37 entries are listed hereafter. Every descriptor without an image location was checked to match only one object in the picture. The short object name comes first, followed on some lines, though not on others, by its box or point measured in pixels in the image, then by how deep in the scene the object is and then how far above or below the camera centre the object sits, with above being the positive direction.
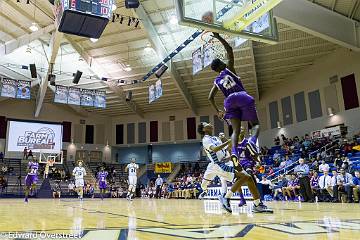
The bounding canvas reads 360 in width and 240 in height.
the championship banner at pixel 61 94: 19.73 +5.36
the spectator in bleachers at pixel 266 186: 13.39 -0.23
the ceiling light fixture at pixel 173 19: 16.15 +7.91
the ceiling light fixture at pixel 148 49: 19.83 +7.89
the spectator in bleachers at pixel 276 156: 19.01 +1.37
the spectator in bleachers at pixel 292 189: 12.62 -0.34
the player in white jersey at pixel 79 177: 15.46 +0.43
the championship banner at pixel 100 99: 20.89 +5.31
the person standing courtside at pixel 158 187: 23.25 -0.21
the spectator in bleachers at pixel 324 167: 11.76 +0.40
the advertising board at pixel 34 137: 26.09 +3.97
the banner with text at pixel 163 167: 30.43 +1.47
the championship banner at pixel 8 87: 18.95 +5.63
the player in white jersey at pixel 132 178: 14.16 +0.28
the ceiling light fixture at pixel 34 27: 17.91 +8.46
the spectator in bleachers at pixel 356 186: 10.16 -0.25
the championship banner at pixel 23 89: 19.55 +5.63
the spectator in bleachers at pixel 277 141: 23.62 +2.70
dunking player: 4.25 +0.98
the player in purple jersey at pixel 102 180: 18.81 +0.31
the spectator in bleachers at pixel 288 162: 15.63 +0.82
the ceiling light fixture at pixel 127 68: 22.58 +7.70
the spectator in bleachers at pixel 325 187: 11.31 -0.28
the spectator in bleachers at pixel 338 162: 13.31 +0.63
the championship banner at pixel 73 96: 20.20 +5.35
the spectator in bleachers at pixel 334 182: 11.09 -0.12
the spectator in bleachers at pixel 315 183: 12.16 -0.15
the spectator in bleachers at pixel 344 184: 10.59 -0.18
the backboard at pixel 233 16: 6.97 +3.42
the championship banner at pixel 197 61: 14.75 +5.30
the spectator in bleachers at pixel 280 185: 13.53 -0.20
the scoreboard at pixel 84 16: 8.26 +4.16
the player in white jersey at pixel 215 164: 4.79 +0.29
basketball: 7.12 +3.47
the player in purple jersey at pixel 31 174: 13.92 +0.58
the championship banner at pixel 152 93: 19.94 +5.35
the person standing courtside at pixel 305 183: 11.68 -0.13
